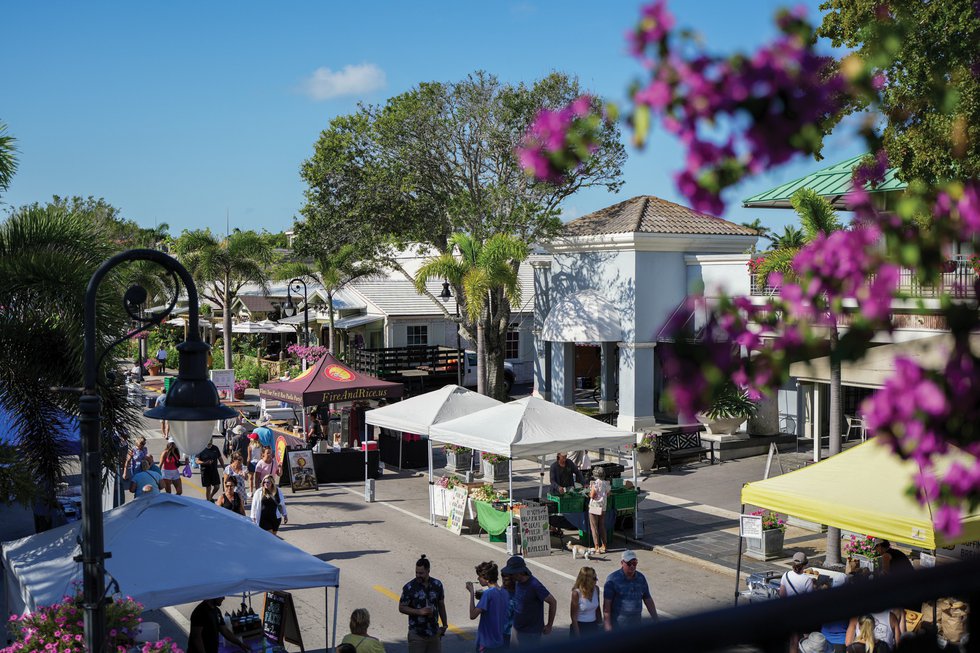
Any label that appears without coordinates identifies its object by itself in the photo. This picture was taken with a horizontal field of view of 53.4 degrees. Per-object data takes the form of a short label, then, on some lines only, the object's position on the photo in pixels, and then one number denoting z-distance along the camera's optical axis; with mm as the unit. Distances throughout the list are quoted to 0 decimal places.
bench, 25078
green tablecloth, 18172
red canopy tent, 24469
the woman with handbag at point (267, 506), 16609
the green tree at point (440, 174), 32094
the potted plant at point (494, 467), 23780
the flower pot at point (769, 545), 16562
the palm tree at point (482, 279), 29594
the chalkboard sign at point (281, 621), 11797
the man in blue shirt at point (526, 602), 10688
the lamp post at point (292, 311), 38062
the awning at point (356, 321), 43906
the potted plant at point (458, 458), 25203
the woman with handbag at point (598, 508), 17672
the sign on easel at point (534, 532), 17578
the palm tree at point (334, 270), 38969
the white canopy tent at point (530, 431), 17922
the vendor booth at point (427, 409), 21297
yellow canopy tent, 10961
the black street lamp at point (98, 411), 7441
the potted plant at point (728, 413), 26172
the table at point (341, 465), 24266
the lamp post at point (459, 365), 36775
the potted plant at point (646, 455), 24672
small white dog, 17659
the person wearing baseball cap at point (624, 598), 10773
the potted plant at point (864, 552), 13344
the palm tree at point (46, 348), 14117
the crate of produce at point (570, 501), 18266
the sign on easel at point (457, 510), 19109
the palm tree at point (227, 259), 47000
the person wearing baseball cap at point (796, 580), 11500
